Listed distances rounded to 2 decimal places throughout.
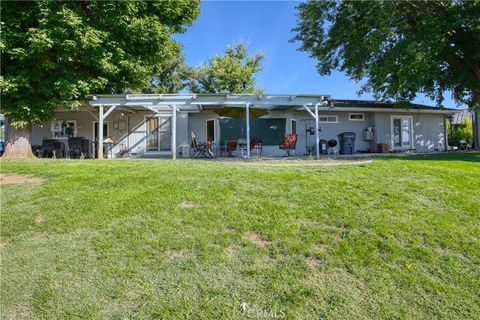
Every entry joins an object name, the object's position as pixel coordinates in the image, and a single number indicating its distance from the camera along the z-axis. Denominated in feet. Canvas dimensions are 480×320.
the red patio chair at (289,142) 41.83
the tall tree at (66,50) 31.50
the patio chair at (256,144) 43.15
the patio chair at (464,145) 64.93
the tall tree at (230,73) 87.04
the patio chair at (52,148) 45.68
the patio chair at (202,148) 43.90
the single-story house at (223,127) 50.62
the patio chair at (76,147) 44.88
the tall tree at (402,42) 40.50
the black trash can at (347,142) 50.75
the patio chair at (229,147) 44.55
